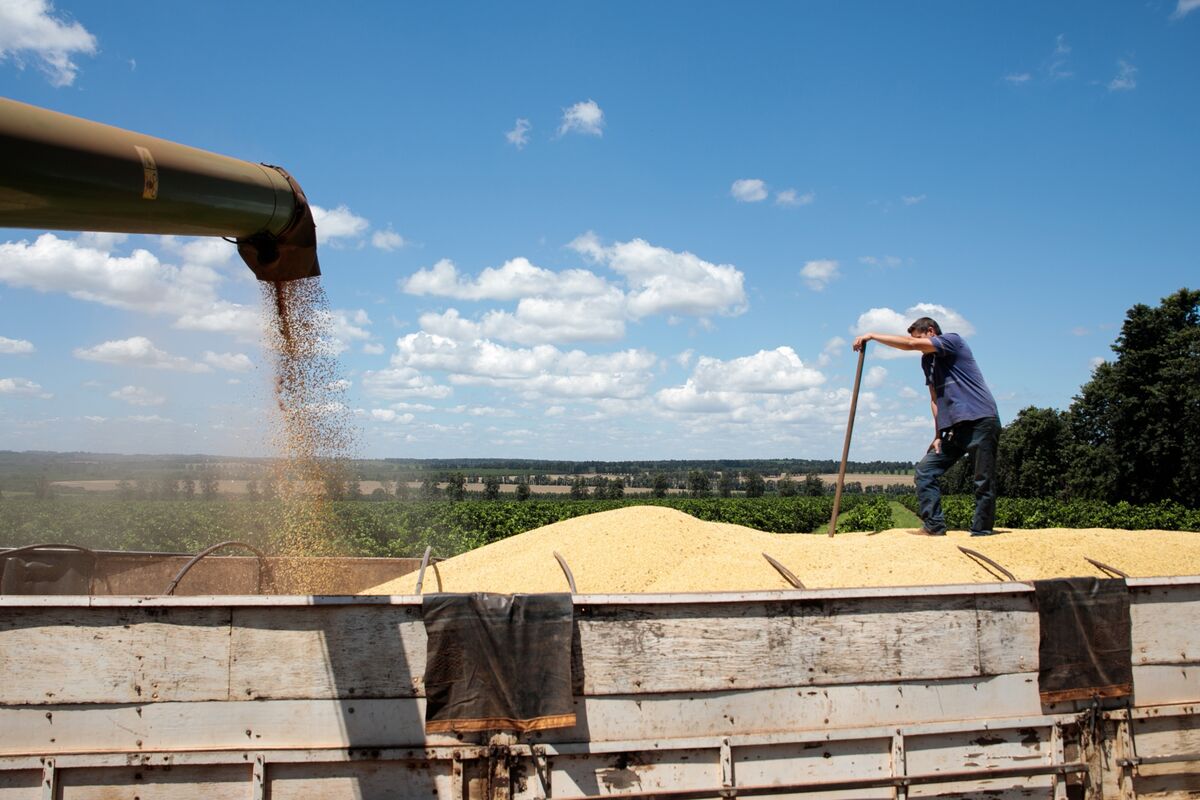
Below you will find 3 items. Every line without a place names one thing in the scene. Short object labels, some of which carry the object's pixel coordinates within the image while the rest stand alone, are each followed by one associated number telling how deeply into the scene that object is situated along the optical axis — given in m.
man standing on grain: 5.80
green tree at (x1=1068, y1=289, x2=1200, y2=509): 39.16
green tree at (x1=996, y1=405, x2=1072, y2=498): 57.31
